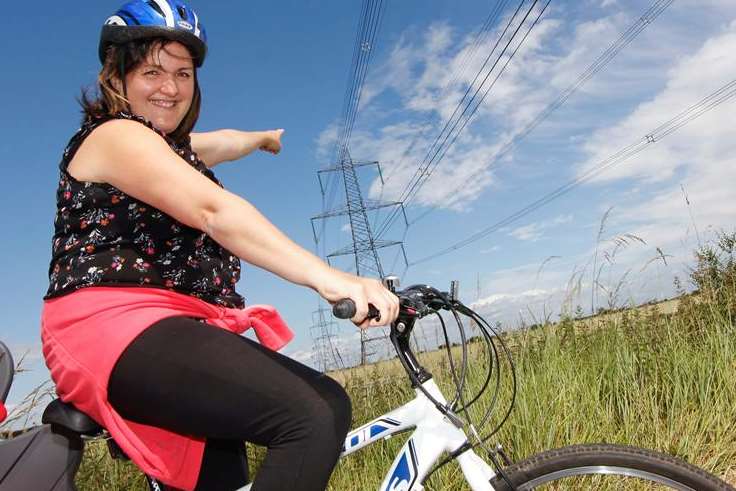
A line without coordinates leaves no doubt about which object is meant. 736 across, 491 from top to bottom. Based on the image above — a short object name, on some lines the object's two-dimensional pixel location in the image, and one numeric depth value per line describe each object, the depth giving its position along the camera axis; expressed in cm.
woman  156
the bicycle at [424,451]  171
